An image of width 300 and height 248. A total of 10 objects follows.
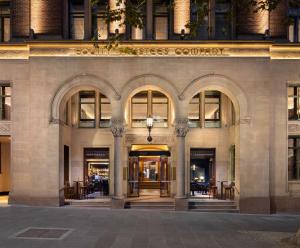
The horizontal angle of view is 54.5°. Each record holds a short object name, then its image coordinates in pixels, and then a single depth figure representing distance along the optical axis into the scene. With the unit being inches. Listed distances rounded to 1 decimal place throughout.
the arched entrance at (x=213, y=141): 663.3
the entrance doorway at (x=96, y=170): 677.8
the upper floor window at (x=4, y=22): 614.3
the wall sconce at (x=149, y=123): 635.6
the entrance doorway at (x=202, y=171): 677.8
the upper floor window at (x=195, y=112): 679.3
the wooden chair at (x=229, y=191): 623.8
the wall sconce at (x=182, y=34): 577.8
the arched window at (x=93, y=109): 677.8
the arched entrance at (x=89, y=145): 664.5
